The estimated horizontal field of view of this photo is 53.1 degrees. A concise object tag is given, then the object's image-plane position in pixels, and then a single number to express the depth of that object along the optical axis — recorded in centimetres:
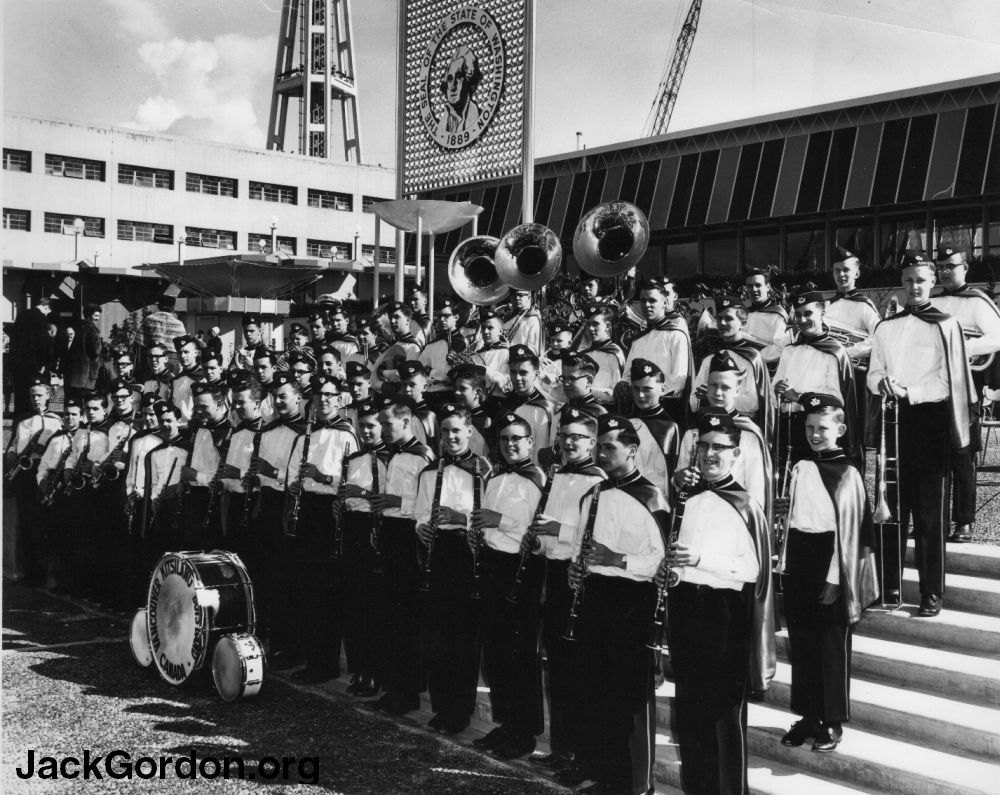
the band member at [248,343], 1211
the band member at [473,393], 686
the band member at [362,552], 671
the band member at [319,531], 705
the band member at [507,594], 574
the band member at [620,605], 496
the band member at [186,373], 1006
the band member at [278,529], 738
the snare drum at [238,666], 623
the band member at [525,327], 959
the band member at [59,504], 959
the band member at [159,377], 1045
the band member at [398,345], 994
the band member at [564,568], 537
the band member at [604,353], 783
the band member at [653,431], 606
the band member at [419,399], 736
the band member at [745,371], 664
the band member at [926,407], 589
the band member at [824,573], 504
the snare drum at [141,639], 702
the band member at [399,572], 649
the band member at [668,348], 716
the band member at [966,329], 642
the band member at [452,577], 608
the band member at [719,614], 470
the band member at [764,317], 790
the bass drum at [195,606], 637
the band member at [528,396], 708
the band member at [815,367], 645
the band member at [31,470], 1010
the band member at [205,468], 798
